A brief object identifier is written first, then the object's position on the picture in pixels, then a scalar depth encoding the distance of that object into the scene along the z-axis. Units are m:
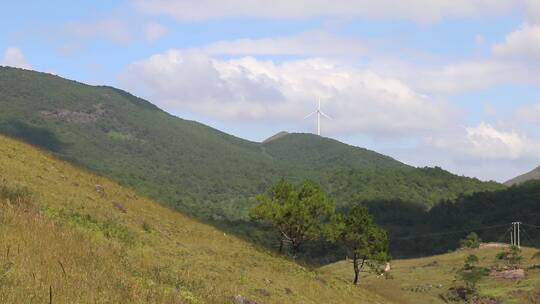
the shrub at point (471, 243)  130.66
